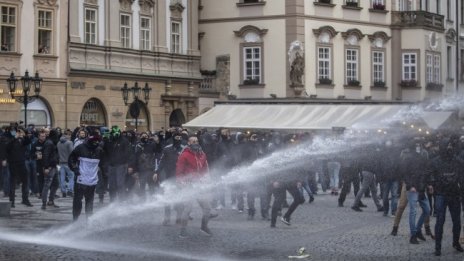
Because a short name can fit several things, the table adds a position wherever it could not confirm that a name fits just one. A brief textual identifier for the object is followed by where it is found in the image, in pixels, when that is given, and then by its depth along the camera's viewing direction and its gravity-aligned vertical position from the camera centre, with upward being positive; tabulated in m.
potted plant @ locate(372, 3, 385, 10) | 56.72 +7.93
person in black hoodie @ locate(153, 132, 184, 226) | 22.39 -0.50
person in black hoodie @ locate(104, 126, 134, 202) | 25.94 -0.55
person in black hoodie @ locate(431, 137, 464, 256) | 16.89 -0.87
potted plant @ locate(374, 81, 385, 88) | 56.92 +3.37
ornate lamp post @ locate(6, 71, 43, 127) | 36.25 +2.17
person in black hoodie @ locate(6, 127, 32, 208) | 25.25 -0.58
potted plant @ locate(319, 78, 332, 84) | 53.78 +3.36
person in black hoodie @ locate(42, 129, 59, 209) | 25.08 -0.76
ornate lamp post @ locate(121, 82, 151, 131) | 44.09 +2.13
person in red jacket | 19.53 -0.58
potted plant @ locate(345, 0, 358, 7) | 54.97 +7.86
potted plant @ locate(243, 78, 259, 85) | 53.50 +3.34
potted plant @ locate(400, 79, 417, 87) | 57.62 +3.44
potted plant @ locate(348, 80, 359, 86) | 55.38 +3.35
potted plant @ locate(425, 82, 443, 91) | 58.44 +3.30
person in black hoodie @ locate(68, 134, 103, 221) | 20.05 -0.59
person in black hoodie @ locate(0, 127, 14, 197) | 26.30 -0.54
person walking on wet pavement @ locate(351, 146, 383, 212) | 25.80 -1.00
